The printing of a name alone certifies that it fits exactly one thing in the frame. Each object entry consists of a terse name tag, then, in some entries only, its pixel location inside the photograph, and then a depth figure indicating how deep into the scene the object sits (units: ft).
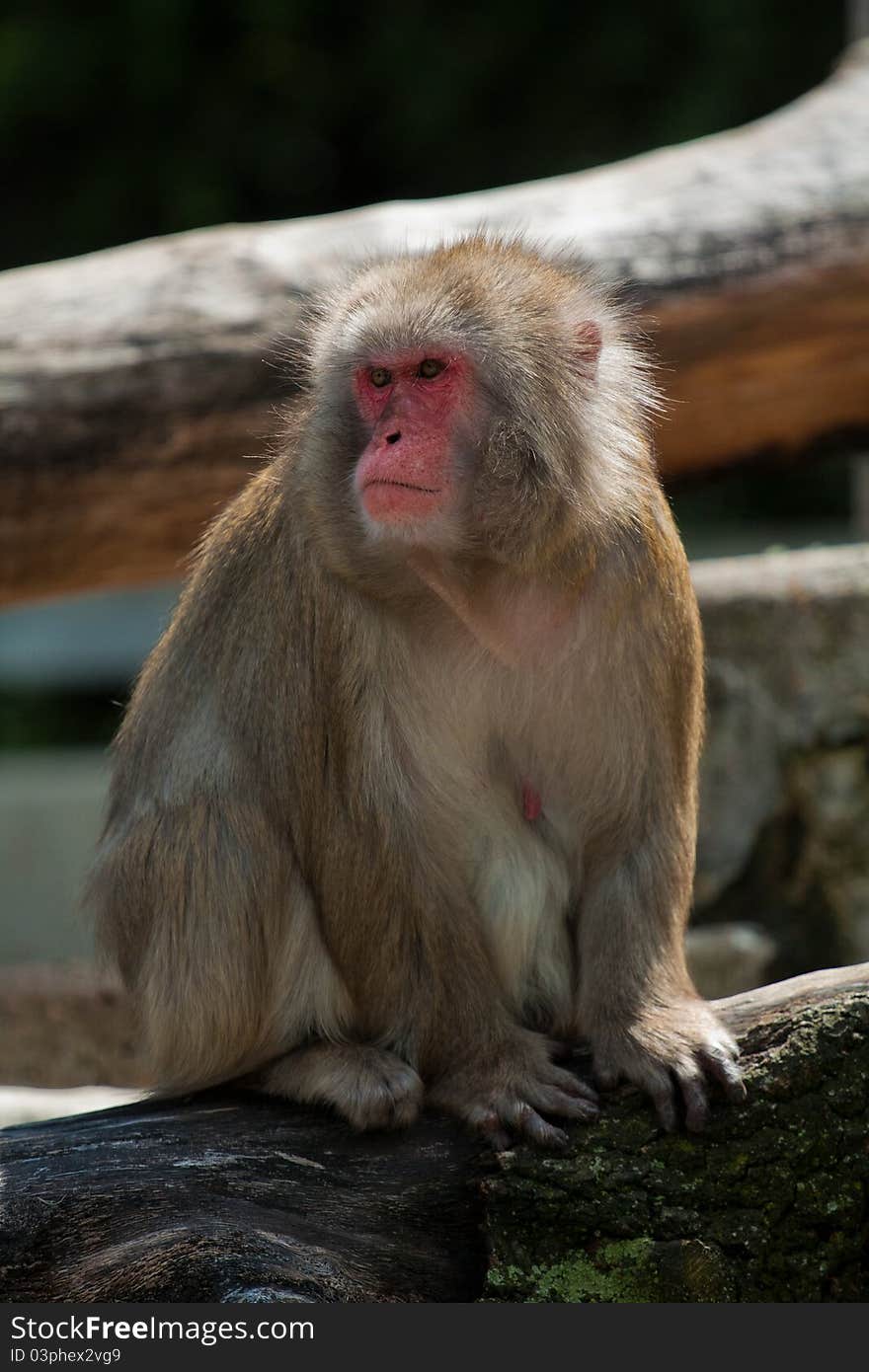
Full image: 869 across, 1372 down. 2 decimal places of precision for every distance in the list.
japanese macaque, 23.85
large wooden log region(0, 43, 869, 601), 36.11
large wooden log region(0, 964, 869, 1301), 22.21
